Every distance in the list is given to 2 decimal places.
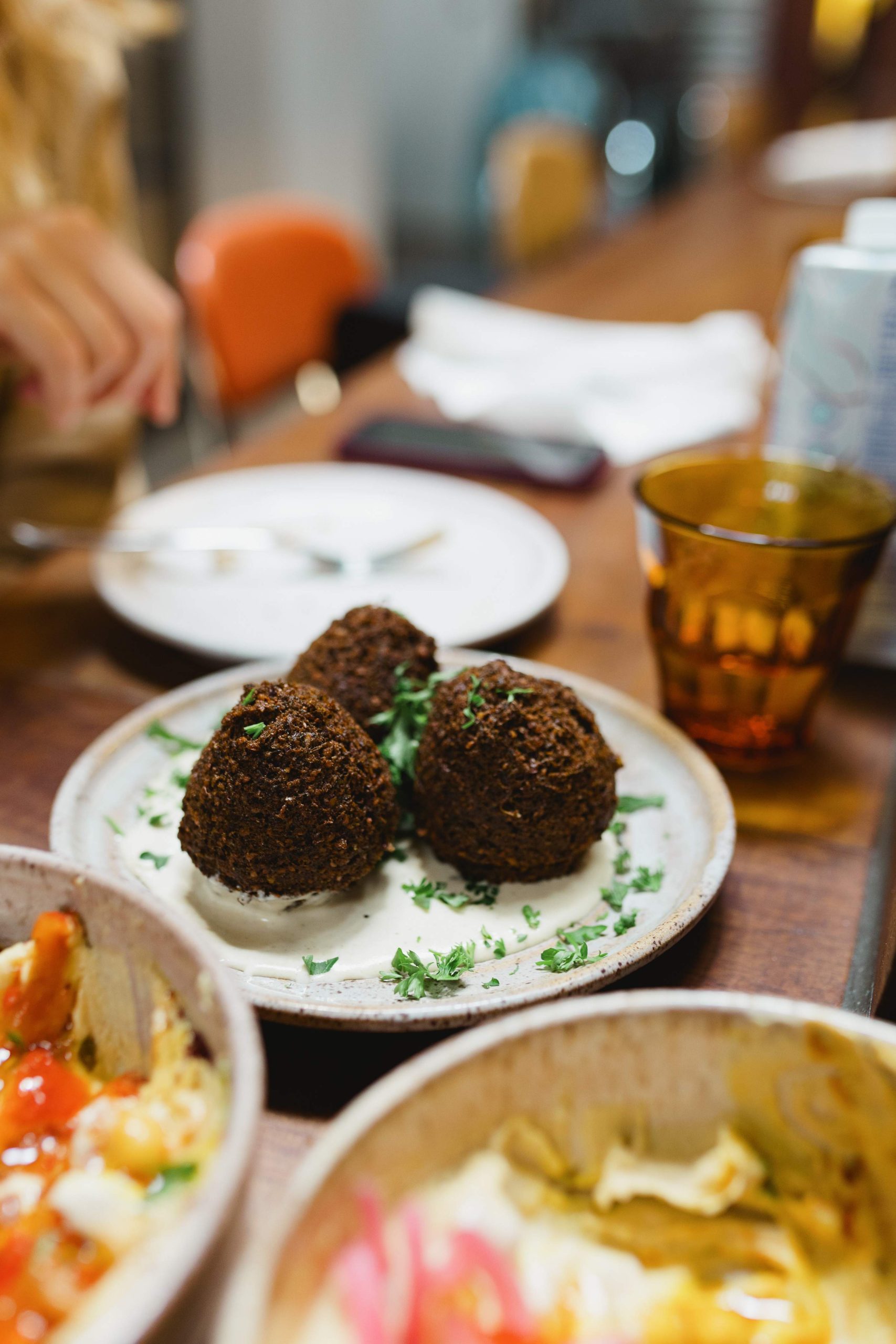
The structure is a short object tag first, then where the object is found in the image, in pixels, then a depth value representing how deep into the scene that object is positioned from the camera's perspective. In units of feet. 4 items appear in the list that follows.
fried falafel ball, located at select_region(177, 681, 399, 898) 2.30
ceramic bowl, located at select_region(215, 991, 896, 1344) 1.41
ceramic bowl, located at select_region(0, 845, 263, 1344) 1.22
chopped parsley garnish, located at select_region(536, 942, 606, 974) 2.24
